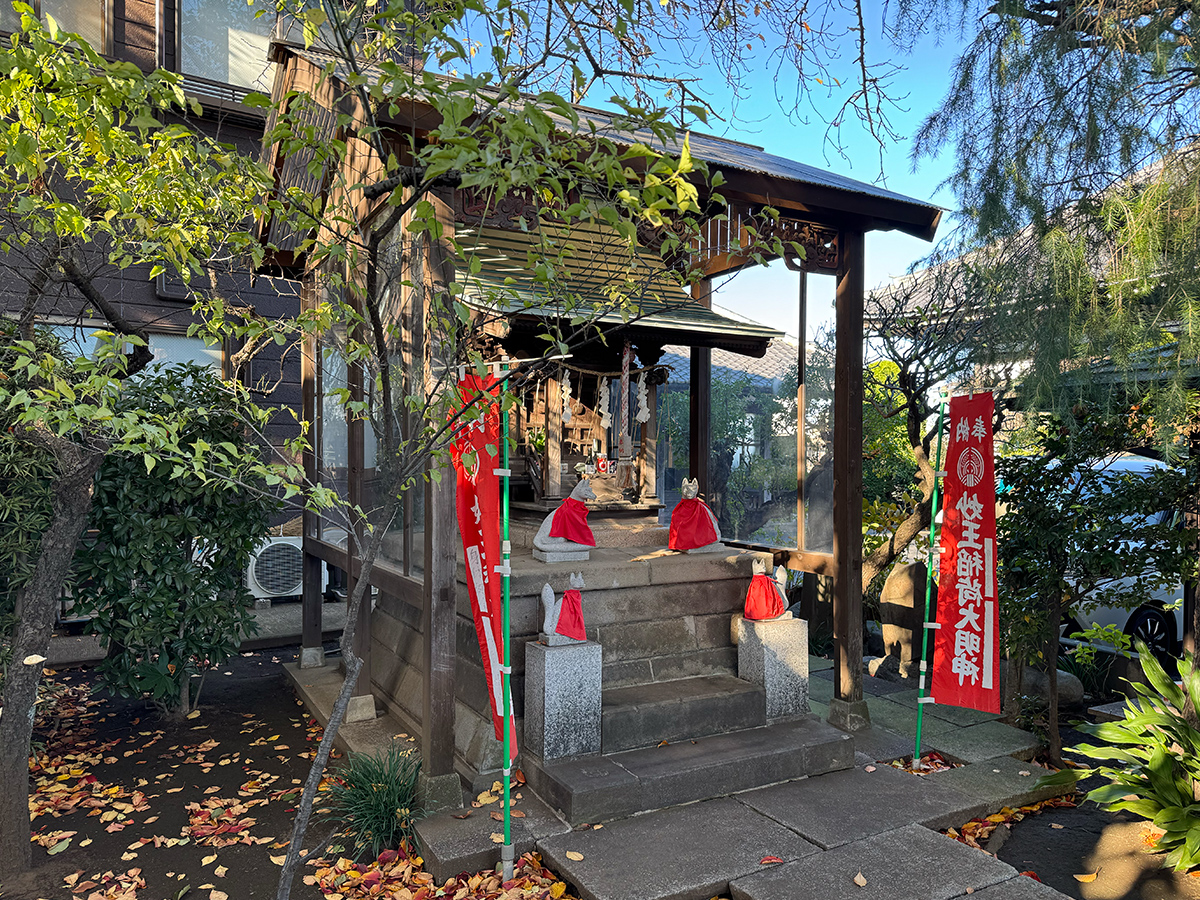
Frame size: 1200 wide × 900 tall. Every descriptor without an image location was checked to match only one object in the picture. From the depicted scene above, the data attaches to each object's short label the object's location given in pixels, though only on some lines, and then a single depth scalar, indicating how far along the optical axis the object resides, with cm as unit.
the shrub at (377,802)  521
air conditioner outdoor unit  1184
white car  884
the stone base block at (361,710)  723
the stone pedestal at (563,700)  571
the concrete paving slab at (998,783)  570
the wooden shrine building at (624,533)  600
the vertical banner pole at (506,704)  479
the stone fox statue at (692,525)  761
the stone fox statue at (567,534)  689
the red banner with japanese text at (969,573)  605
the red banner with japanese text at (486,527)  516
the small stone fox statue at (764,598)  684
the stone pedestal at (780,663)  671
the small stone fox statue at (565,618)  590
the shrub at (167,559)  712
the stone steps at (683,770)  534
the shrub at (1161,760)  475
